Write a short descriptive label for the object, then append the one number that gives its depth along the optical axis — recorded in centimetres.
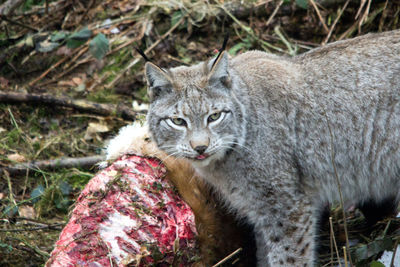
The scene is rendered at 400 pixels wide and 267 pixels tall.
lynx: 744
